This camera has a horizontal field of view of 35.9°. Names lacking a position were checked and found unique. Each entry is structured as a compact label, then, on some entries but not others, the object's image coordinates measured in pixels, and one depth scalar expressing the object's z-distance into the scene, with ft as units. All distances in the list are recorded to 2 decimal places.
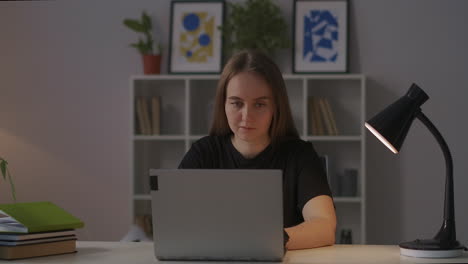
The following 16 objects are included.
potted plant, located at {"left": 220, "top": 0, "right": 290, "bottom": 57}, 15.21
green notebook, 6.46
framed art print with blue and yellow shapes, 15.75
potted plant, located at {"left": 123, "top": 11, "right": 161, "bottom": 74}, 15.47
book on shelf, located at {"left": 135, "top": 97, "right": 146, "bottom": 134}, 15.51
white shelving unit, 15.21
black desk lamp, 6.22
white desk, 6.03
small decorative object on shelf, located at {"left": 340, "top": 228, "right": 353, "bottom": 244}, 15.17
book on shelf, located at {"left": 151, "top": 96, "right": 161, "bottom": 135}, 15.57
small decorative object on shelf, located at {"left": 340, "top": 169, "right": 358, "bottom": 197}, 15.19
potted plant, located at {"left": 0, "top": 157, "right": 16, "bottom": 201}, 15.61
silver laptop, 5.69
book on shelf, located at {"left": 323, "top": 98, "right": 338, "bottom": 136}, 15.21
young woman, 7.87
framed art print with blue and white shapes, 15.52
